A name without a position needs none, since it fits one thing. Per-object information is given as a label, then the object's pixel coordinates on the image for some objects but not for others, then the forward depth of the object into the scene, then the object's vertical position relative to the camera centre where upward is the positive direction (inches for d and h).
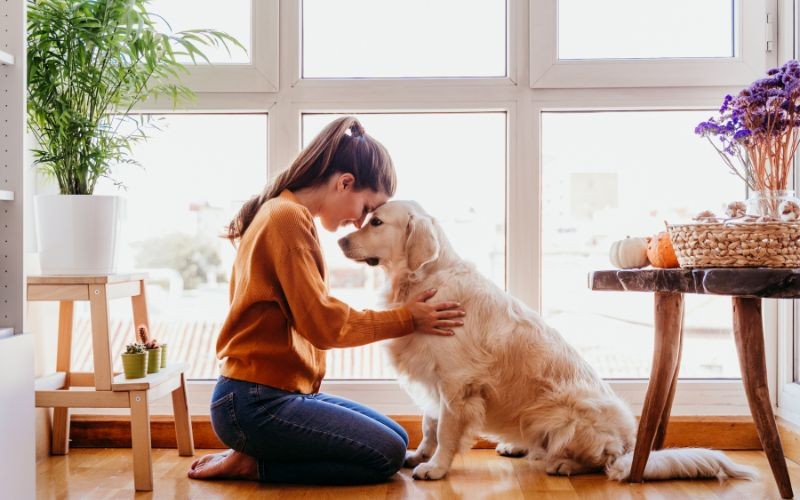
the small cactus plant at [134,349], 92.1 -13.3
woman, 87.7 -11.1
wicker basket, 74.8 -0.2
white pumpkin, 92.8 -1.6
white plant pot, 92.2 +0.9
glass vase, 82.7 +4.4
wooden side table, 72.6 -9.6
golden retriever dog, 91.9 -16.8
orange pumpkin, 87.9 -1.3
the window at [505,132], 113.5 +16.9
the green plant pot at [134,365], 91.4 -15.1
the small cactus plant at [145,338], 95.7 -12.6
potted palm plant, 92.2 +16.5
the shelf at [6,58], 73.2 +17.8
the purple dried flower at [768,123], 83.0 +13.4
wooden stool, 88.4 -17.0
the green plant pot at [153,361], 95.0 -15.2
